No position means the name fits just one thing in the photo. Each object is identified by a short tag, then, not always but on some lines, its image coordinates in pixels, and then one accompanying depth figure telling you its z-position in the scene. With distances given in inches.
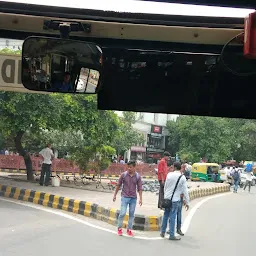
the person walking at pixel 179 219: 324.2
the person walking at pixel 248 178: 965.2
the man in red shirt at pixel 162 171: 417.4
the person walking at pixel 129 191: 308.2
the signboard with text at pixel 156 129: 2025.1
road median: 340.5
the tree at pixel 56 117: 545.0
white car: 1155.1
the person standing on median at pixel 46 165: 566.4
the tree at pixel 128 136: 1483.8
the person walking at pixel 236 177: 887.7
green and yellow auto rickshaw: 1210.6
